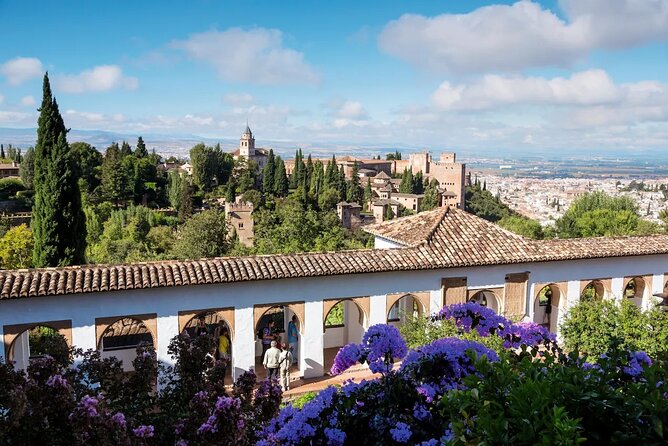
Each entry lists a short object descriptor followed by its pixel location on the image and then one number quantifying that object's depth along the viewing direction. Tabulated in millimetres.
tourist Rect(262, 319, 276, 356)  12281
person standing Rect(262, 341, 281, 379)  11344
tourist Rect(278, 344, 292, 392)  11398
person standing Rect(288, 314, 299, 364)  13288
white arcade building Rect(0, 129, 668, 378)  10719
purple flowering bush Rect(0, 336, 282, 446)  3346
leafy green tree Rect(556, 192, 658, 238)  31141
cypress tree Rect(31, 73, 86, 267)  22141
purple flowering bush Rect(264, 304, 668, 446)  2738
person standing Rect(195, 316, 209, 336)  13164
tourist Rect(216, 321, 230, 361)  12180
